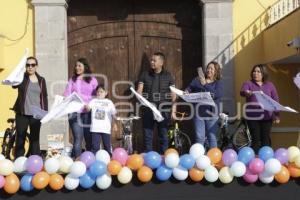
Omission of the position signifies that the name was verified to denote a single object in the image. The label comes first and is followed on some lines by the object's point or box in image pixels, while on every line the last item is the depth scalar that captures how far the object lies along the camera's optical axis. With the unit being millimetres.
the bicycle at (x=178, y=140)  10023
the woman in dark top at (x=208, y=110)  7887
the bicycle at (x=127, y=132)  10055
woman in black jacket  7684
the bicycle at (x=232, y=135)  10141
